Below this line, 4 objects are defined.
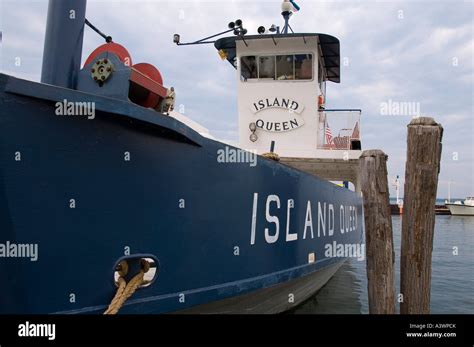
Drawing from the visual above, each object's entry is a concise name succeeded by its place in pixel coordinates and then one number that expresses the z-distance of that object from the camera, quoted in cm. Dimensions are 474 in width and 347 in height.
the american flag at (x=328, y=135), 1019
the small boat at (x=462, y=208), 4512
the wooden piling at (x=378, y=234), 456
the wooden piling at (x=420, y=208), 435
